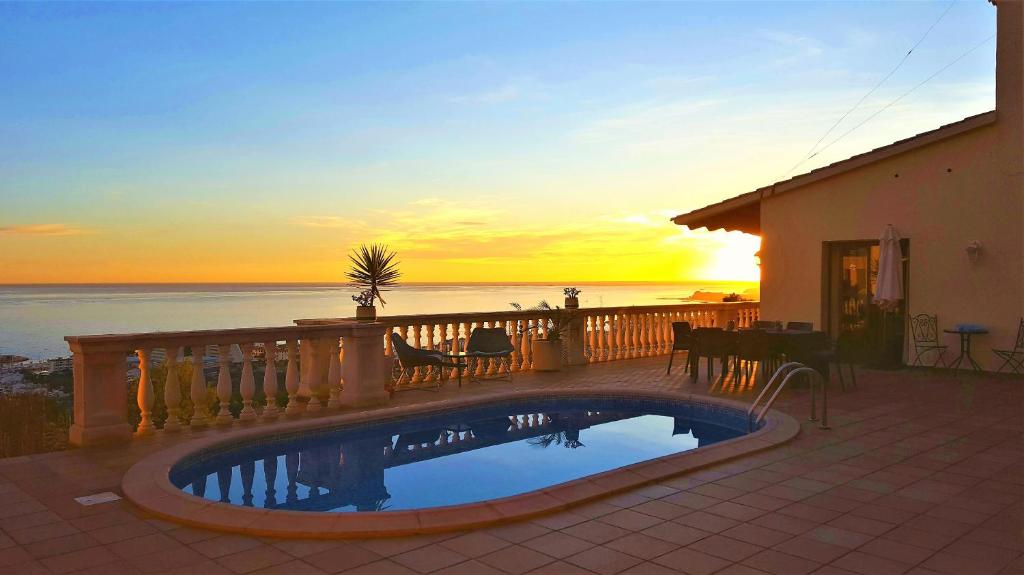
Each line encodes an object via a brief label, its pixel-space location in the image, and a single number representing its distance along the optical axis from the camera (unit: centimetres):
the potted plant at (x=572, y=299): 1186
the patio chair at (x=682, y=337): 1105
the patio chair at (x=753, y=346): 942
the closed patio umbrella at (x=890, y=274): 1088
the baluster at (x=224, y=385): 677
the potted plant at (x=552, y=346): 1112
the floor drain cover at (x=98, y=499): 438
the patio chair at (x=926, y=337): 1127
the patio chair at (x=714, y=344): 993
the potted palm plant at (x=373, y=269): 960
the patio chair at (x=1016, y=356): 1038
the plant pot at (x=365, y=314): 852
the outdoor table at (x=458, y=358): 963
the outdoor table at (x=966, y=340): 1054
